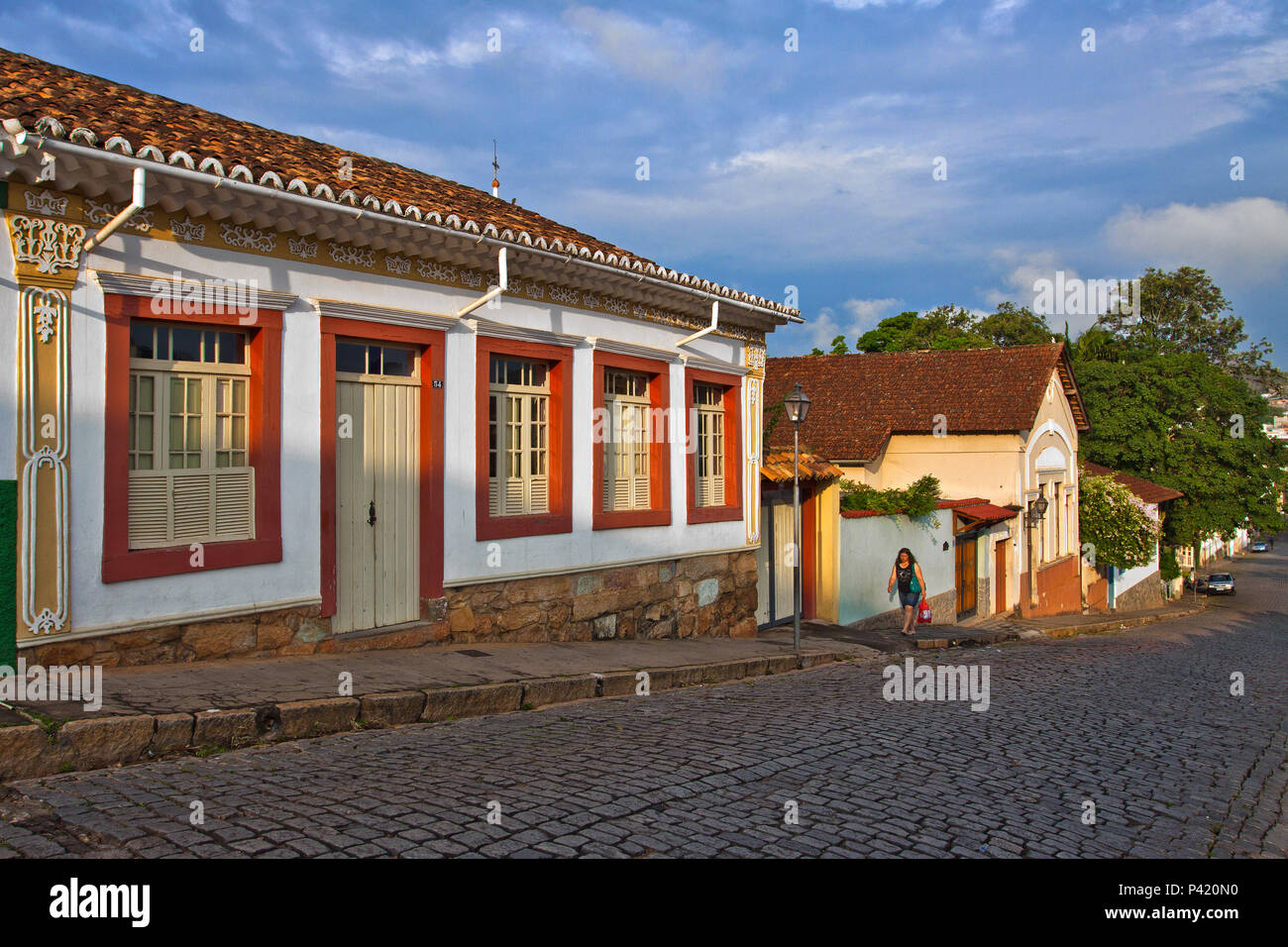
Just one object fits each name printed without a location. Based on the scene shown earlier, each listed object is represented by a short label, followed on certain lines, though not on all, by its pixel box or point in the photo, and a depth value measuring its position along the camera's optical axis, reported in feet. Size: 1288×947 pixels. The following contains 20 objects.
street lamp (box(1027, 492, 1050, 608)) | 76.23
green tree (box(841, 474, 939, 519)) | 57.57
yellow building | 72.54
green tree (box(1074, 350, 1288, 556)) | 102.89
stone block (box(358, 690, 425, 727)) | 21.33
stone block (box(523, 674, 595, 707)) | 25.30
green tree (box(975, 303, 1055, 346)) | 144.77
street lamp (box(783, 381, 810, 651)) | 38.52
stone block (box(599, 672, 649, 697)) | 27.76
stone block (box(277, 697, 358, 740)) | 19.83
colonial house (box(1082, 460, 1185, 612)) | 99.25
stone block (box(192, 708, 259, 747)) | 18.44
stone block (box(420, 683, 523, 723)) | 22.70
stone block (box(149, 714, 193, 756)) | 17.92
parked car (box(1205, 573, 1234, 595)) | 130.21
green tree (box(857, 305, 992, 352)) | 130.31
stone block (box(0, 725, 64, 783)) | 16.20
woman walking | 49.67
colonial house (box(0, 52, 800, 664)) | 20.94
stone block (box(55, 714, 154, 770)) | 16.89
